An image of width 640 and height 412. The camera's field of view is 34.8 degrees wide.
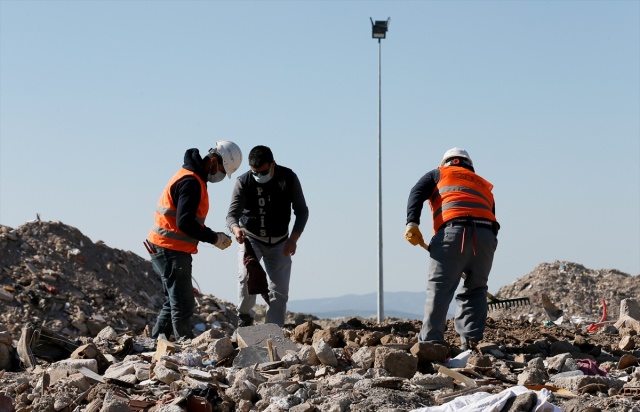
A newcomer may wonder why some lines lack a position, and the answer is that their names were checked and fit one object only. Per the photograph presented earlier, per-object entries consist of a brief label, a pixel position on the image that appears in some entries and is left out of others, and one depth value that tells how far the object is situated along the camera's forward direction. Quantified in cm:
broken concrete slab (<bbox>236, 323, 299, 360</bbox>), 798
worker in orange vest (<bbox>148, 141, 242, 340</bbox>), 902
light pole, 2117
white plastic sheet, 580
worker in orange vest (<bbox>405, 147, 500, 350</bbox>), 853
